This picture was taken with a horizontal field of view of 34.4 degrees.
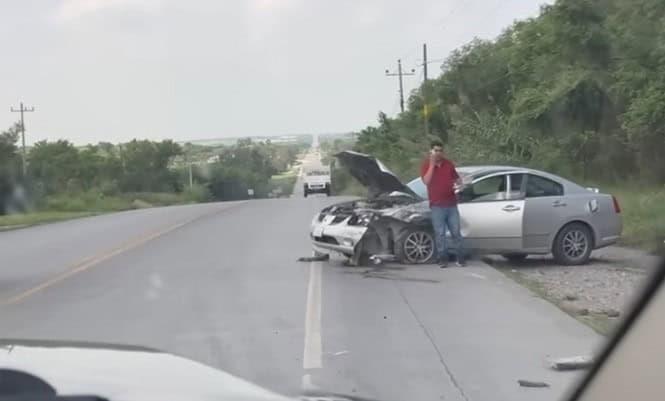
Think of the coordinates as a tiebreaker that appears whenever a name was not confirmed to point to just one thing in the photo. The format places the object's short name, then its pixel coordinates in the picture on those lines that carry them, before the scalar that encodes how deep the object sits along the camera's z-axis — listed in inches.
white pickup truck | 2556.6
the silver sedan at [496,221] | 614.2
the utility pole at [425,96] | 2006.5
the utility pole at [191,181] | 2816.4
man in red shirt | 606.2
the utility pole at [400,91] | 2603.8
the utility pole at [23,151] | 2305.4
